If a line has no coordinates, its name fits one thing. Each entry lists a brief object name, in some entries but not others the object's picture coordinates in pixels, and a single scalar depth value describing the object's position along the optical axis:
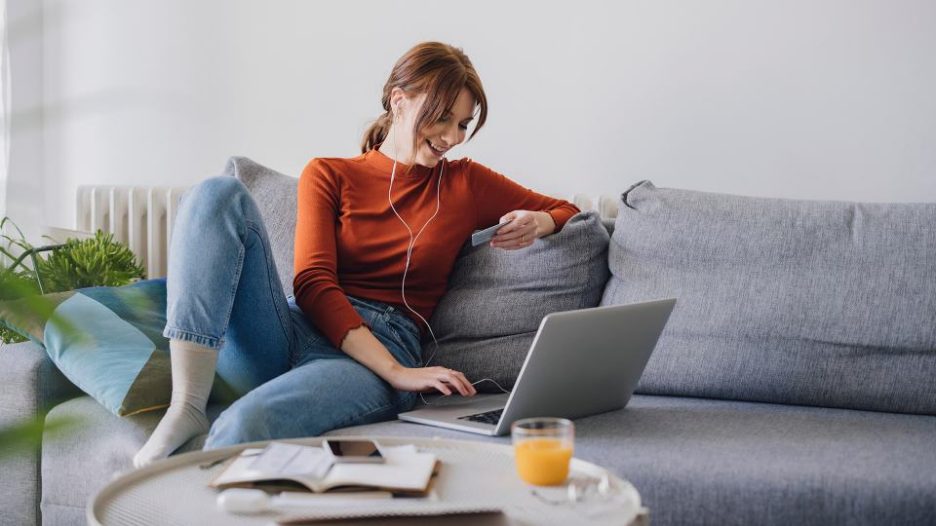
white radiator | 2.88
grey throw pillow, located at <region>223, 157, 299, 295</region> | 2.13
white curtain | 2.96
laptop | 1.40
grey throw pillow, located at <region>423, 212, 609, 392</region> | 1.98
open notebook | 1.02
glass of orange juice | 1.04
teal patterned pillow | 1.71
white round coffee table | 0.98
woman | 1.59
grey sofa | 1.52
